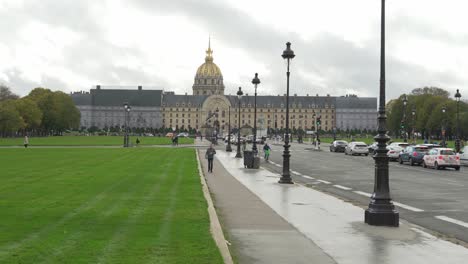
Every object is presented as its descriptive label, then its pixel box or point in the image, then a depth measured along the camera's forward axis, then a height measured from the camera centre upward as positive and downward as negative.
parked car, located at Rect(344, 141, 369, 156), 55.34 -1.45
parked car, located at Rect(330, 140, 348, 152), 63.78 -1.38
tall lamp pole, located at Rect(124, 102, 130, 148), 66.93 -1.04
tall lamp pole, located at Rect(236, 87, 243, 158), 46.53 +2.92
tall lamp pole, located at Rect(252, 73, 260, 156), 37.91 +3.35
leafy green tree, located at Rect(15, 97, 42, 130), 108.69 +3.09
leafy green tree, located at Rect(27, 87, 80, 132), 123.75 +4.31
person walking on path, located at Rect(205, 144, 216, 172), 27.90 -1.20
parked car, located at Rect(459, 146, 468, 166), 39.19 -1.43
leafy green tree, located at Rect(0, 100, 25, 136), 97.19 +1.53
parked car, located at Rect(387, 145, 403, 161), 45.91 -1.47
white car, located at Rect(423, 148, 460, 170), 34.91 -1.42
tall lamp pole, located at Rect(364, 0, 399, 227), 12.30 -1.09
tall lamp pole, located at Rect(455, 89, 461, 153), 53.56 -0.60
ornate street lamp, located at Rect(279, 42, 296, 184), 23.07 -0.53
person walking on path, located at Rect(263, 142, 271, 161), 41.53 -1.29
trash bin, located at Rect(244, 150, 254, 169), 32.91 -1.54
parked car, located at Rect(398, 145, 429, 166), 39.47 -1.35
